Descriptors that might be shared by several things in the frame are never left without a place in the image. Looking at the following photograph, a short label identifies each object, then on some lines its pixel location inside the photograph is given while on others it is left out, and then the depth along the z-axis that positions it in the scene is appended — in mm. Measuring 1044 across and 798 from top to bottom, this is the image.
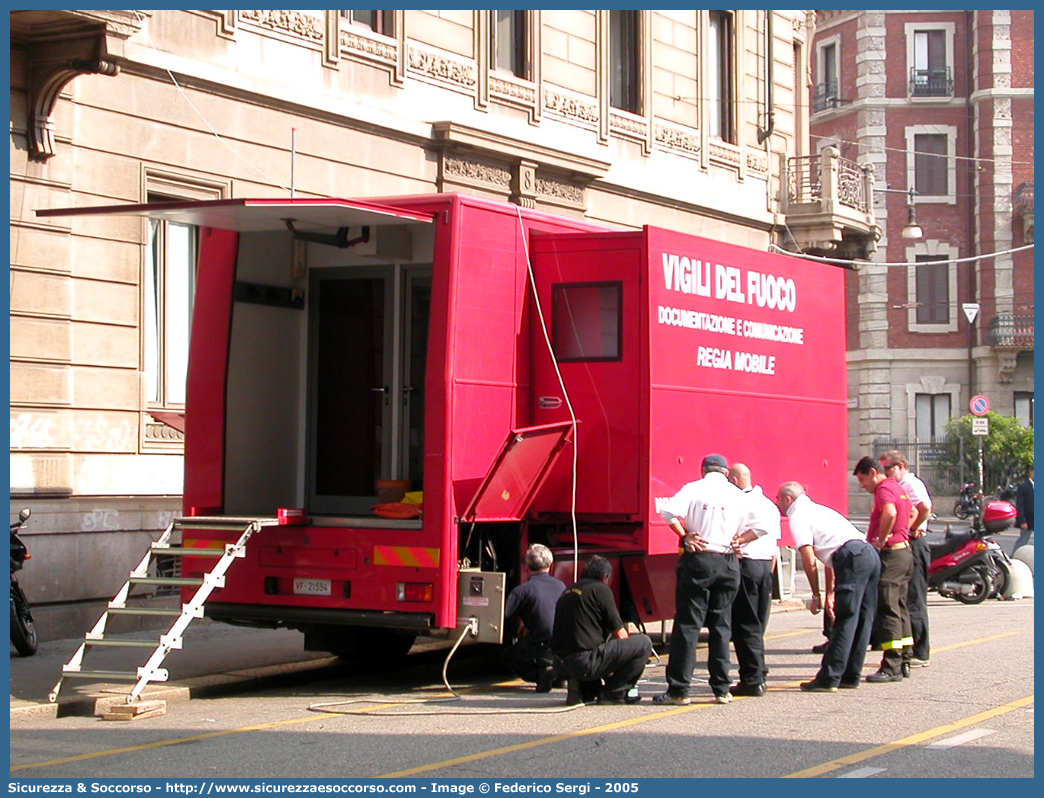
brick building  50969
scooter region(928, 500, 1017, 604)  18250
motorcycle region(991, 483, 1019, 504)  34559
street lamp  42688
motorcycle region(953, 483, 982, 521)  39962
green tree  44156
